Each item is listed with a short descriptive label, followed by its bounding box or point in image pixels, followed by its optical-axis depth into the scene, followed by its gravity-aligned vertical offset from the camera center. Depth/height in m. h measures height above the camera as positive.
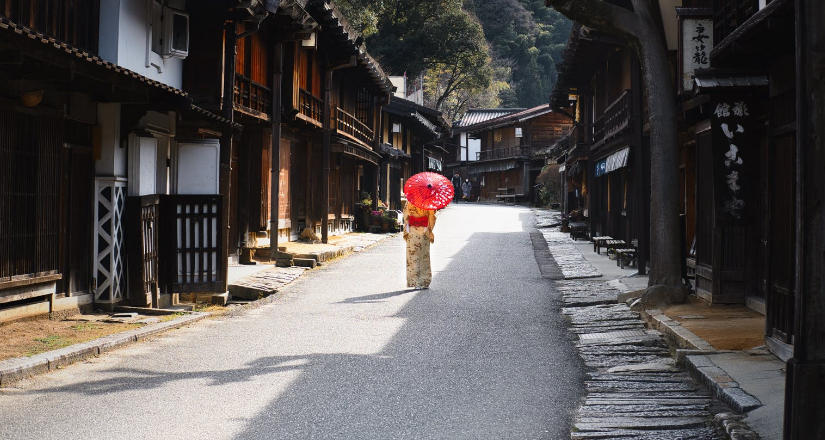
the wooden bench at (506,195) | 61.44 +2.29
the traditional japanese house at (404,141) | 38.41 +4.66
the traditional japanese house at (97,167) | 9.52 +0.78
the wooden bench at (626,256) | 17.91 -0.67
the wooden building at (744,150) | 8.05 +0.96
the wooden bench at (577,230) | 28.06 -0.16
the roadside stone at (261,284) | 13.91 -1.09
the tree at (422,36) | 50.41 +11.83
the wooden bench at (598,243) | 21.94 -0.47
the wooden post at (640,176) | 16.05 +0.99
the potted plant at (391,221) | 31.86 +0.12
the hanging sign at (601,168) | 25.28 +1.84
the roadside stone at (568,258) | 16.94 -0.82
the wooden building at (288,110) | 17.33 +2.84
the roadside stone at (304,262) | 18.52 -0.88
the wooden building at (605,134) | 17.19 +2.66
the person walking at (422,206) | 15.06 +0.34
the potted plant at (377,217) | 32.00 +0.27
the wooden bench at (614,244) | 20.02 -0.46
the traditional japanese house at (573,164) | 30.45 +2.51
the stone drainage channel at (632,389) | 5.81 -1.42
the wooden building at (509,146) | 60.16 +6.15
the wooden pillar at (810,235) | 4.36 -0.04
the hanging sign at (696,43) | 11.96 +2.70
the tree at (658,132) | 11.98 +1.41
